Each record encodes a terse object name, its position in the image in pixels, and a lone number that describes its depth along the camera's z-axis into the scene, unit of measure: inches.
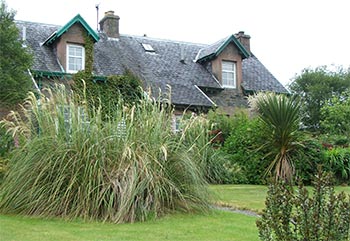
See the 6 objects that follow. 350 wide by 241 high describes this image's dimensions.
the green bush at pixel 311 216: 130.3
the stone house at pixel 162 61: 784.3
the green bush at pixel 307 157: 497.0
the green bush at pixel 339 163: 515.8
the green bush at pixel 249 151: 515.2
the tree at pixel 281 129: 477.1
